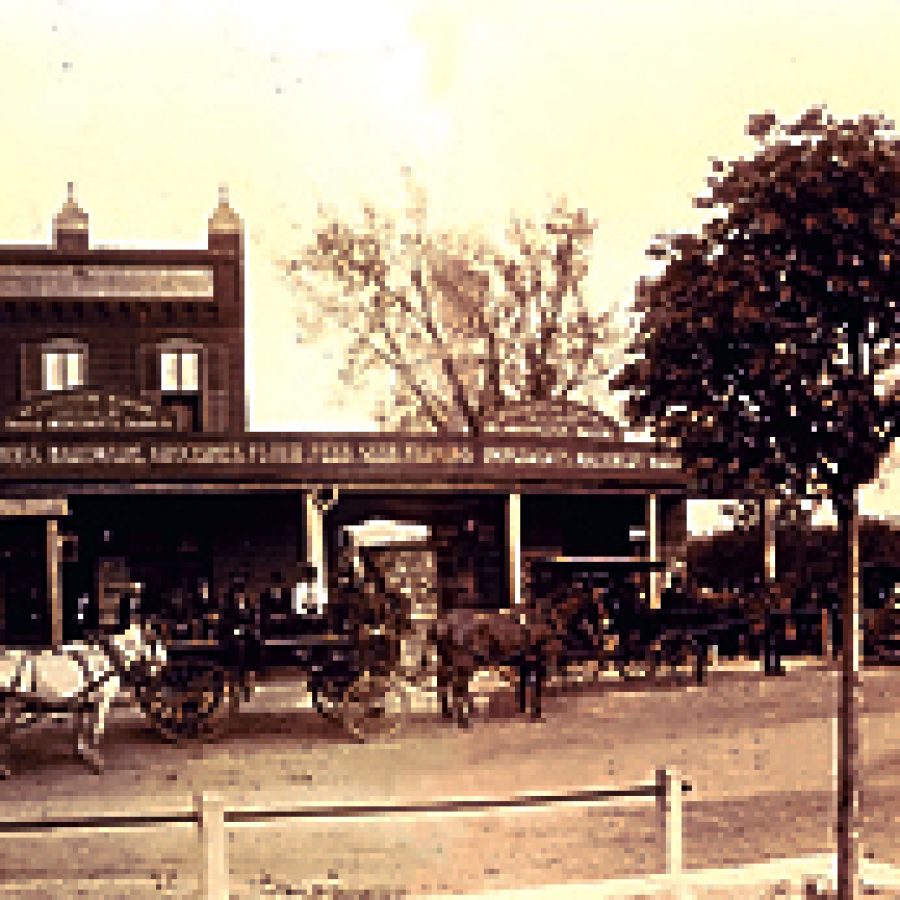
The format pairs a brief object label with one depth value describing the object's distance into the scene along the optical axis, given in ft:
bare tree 66.95
